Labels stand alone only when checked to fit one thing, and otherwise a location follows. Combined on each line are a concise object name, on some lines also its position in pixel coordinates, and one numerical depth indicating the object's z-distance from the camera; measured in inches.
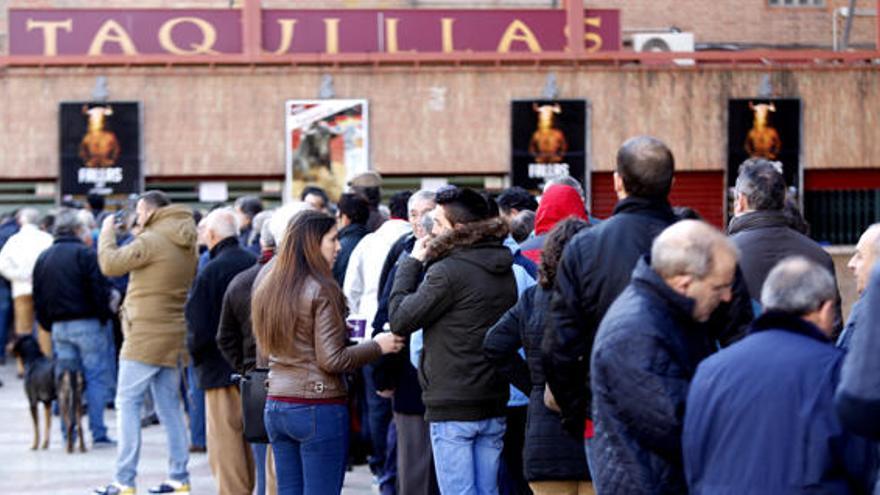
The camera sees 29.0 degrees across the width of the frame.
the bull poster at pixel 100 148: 1056.8
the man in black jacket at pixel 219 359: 423.2
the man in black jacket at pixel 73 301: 546.6
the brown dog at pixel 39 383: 554.6
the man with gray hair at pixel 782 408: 195.3
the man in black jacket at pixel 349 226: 456.4
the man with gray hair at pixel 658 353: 209.9
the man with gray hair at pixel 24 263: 704.4
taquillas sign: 1088.2
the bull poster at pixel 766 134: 1098.7
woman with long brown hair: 320.5
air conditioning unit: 1224.8
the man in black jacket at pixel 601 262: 248.7
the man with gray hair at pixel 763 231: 309.3
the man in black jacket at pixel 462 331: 324.8
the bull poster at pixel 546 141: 1077.1
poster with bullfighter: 1061.1
